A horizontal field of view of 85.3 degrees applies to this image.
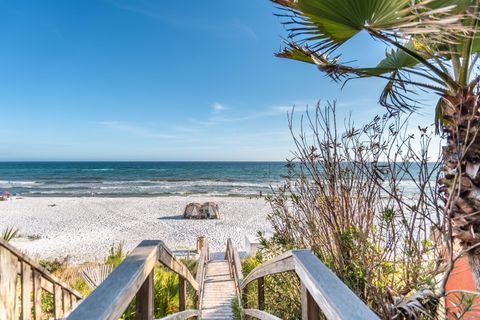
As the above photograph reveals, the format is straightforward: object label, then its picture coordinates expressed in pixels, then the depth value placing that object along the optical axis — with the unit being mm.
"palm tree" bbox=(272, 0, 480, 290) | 1497
